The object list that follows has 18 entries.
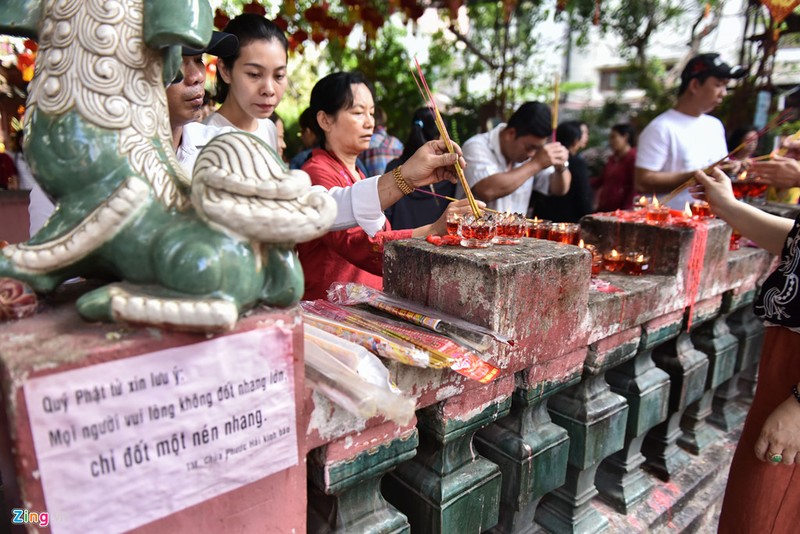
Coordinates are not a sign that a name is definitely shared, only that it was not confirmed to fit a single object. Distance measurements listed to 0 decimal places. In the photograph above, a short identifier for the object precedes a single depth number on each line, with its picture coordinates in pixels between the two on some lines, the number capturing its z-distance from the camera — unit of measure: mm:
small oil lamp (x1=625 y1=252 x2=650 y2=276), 2062
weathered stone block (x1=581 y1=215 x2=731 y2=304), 2035
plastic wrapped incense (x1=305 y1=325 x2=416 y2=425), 996
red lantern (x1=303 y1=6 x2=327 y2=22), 6234
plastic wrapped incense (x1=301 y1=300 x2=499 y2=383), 1183
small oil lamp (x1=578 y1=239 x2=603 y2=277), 2043
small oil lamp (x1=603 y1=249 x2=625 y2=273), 2131
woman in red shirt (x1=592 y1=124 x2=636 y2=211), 4871
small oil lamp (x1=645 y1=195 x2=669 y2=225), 2199
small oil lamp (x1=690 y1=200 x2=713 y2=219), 2363
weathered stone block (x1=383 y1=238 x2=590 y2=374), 1307
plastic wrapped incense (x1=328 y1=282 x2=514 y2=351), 1295
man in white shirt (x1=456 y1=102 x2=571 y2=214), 3059
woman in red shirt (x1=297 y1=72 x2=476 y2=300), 1848
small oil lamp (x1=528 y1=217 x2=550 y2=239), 2072
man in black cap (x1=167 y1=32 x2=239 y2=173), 1662
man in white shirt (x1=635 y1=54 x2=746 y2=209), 3260
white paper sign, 758
